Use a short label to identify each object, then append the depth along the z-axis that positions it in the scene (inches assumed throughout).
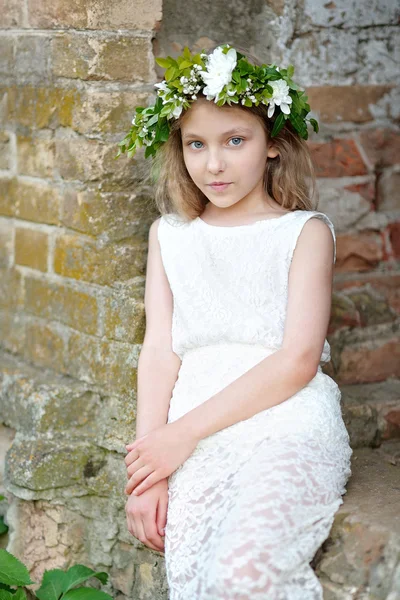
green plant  114.0
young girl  93.6
